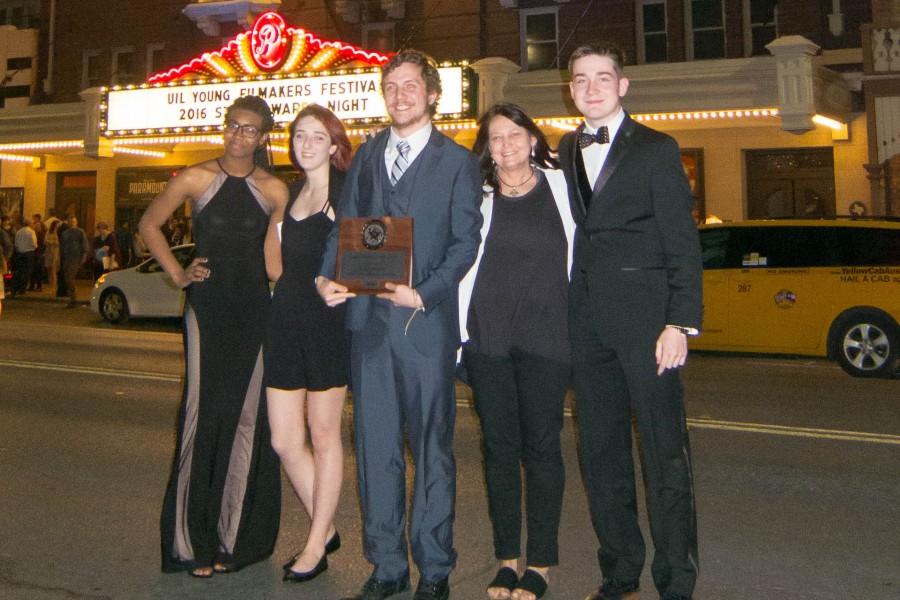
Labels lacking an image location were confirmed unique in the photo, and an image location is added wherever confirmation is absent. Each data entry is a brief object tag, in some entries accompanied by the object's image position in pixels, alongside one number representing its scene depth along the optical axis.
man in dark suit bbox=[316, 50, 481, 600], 3.93
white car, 17.39
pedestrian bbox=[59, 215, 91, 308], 21.23
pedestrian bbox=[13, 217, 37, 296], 22.67
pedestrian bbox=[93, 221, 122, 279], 22.19
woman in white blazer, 4.04
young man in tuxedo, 3.72
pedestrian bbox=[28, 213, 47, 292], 24.73
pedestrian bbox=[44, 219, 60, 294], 23.56
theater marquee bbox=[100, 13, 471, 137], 19.14
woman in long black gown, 4.39
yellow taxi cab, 11.39
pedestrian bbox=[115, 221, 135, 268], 23.41
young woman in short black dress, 4.24
